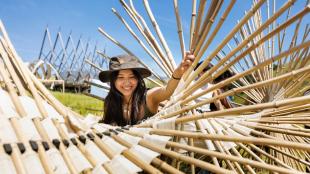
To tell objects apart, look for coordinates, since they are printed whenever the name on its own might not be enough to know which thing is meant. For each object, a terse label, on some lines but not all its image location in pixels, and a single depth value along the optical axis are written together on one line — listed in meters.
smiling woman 1.47
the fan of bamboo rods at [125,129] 0.52
